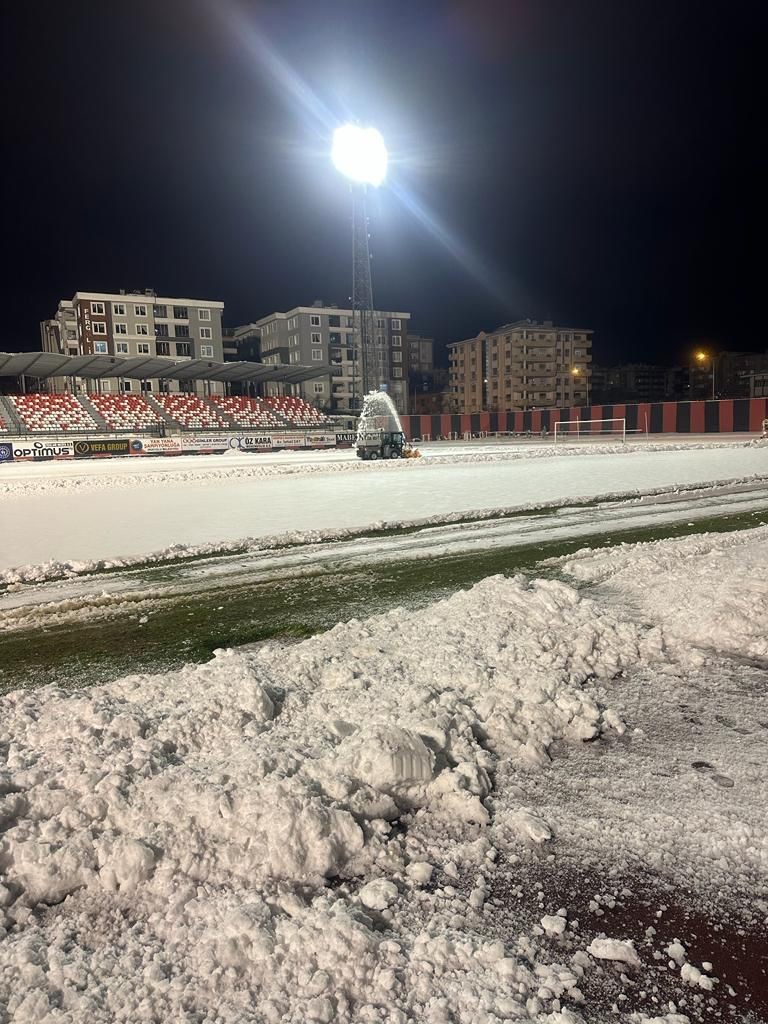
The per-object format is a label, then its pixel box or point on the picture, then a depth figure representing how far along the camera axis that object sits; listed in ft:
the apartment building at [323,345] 284.20
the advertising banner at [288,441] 141.69
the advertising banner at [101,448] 124.16
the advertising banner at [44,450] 122.01
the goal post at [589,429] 158.92
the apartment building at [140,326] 238.68
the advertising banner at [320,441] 145.87
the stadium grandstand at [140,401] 147.74
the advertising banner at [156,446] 129.39
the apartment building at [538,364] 330.75
